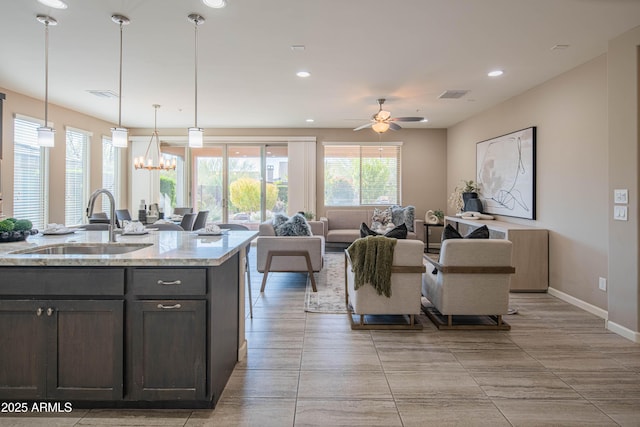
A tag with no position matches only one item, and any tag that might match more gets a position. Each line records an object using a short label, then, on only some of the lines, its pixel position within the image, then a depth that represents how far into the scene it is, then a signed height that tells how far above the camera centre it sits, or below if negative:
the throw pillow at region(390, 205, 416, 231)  7.66 -0.03
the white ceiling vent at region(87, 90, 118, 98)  5.56 +1.83
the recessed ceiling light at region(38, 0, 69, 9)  2.97 +1.70
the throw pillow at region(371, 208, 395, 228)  7.91 -0.07
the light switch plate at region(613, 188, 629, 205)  3.29 +0.17
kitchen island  2.06 -0.65
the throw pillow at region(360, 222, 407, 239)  3.65 -0.19
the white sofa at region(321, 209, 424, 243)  8.28 -0.12
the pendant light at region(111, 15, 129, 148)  3.61 +0.75
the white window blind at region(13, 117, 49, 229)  5.69 +0.60
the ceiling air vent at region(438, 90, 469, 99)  5.49 +1.82
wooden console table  4.79 -0.57
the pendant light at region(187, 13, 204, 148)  3.28 +0.74
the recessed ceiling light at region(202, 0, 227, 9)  2.91 +1.67
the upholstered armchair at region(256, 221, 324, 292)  4.91 -0.53
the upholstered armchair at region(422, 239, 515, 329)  3.39 -0.61
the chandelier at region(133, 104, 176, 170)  6.34 +0.86
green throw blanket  3.39 -0.45
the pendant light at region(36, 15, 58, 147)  3.21 +0.70
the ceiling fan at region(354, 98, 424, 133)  5.71 +1.45
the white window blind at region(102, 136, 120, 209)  7.94 +1.00
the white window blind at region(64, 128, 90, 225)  6.86 +0.71
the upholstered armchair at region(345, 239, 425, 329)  3.42 -0.74
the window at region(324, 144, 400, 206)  8.69 +0.91
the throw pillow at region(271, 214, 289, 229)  5.19 -0.10
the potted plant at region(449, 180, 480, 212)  6.88 +0.39
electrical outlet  3.87 -0.73
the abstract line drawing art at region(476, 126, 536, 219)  5.19 +0.64
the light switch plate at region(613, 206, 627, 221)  3.31 +0.01
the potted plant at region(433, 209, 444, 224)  7.91 -0.05
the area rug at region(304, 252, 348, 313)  4.12 -1.01
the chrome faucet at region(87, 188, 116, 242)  2.57 +0.01
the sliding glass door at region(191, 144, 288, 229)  8.80 +0.77
